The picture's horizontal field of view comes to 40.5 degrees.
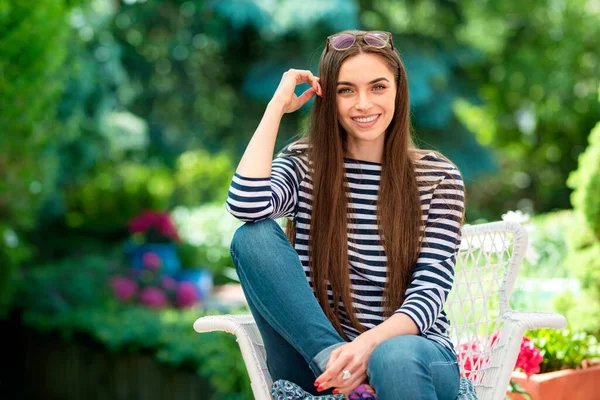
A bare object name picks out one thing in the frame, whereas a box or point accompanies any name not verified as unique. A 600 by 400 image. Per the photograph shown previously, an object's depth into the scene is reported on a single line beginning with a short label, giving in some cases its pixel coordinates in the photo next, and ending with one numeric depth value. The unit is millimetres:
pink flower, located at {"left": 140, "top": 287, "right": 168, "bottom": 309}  7328
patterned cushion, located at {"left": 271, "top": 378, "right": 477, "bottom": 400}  2121
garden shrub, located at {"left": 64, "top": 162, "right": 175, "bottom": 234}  9242
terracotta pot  2936
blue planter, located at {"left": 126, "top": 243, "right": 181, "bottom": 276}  8463
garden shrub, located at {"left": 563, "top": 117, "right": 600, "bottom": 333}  3686
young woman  2115
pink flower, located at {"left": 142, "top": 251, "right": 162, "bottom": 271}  7805
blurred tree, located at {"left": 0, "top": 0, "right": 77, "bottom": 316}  4703
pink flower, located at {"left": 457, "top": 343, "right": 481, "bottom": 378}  2607
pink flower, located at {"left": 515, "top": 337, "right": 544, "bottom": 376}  2902
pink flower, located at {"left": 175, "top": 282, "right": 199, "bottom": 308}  7778
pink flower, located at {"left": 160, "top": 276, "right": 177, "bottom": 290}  7805
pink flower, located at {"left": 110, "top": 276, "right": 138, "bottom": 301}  7017
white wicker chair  2289
